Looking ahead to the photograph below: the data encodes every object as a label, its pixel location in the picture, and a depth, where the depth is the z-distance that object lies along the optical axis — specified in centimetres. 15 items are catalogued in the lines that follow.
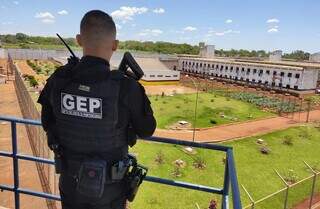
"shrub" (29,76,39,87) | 2339
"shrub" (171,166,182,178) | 1190
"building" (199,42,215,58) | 5390
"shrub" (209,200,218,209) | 815
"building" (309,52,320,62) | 5607
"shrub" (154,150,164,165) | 1290
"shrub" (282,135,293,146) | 1661
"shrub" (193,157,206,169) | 1270
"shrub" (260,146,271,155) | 1495
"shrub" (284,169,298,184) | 1208
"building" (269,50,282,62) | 5186
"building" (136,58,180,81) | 3603
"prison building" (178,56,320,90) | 3241
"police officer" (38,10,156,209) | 157
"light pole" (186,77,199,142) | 1692
